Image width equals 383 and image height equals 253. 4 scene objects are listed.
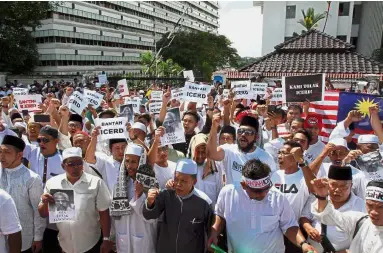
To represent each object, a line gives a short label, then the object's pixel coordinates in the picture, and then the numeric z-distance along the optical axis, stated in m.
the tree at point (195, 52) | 55.44
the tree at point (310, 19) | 37.76
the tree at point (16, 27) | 31.66
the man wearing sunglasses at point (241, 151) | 3.88
